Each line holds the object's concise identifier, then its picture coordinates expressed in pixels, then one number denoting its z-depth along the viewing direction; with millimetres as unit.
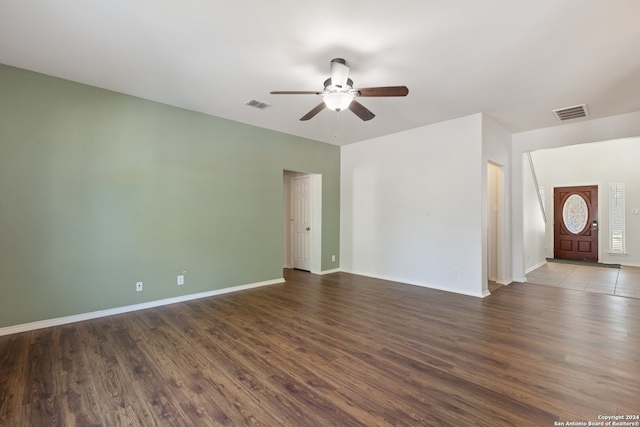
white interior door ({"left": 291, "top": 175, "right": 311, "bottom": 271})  6305
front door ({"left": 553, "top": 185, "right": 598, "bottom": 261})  7750
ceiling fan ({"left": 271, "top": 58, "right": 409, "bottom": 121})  2707
